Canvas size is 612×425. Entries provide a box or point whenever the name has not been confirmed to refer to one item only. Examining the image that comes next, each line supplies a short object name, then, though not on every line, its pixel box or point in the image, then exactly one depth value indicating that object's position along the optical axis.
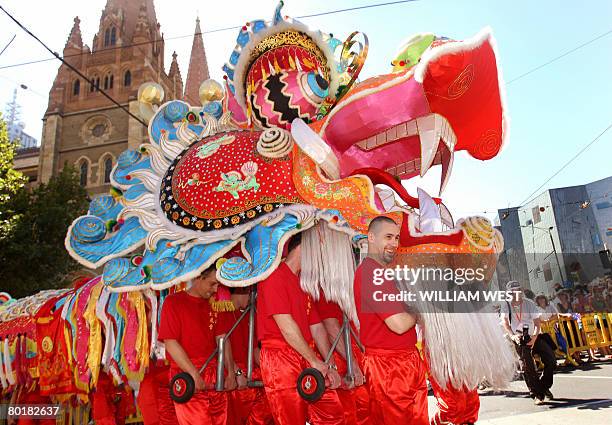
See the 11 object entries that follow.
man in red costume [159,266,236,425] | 2.85
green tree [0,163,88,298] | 12.23
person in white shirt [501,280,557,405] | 6.01
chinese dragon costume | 2.36
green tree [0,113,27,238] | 12.39
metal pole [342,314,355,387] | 2.65
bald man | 2.25
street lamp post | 20.63
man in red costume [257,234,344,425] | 2.44
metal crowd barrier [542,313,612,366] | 9.78
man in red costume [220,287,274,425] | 3.38
